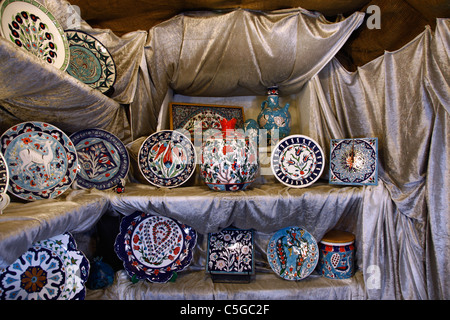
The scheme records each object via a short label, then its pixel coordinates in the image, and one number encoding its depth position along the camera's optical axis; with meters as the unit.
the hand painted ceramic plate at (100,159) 1.31
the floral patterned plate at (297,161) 1.33
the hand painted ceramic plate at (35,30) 0.85
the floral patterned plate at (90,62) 1.25
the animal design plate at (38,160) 1.02
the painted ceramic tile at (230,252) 1.34
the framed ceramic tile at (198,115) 1.60
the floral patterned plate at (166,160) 1.38
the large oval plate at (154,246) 1.28
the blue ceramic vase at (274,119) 1.54
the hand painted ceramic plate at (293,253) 1.30
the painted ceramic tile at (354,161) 1.23
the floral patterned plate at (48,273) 0.90
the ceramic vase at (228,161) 1.23
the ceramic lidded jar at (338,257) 1.28
